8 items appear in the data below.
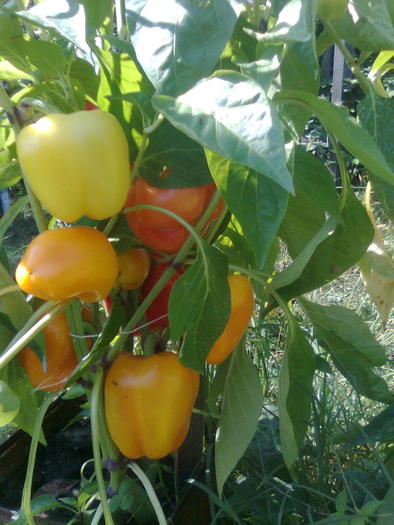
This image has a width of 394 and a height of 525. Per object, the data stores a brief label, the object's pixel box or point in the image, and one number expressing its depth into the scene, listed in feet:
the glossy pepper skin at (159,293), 1.94
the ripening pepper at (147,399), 1.81
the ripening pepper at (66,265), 1.51
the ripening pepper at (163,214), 1.68
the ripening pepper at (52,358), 1.81
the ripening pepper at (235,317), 1.82
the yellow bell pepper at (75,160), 1.41
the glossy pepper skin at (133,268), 1.81
